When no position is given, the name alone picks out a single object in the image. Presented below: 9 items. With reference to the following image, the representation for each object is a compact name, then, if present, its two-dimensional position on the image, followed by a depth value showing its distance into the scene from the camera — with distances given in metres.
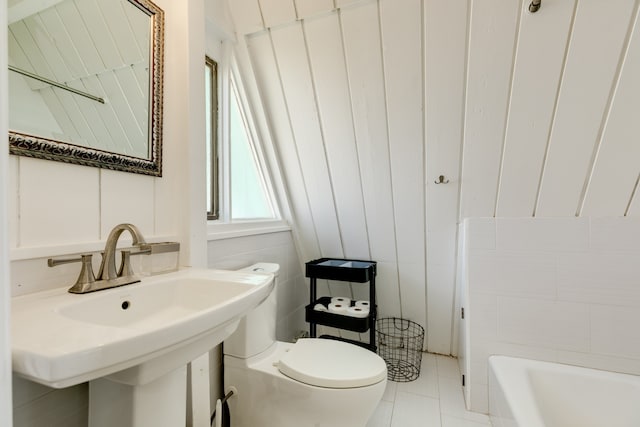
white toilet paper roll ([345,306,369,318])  1.71
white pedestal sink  0.42
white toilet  1.10
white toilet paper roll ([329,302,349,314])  1.77
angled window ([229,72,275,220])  1.68
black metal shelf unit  1.71
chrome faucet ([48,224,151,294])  0.73
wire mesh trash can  1.98
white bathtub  1.17
